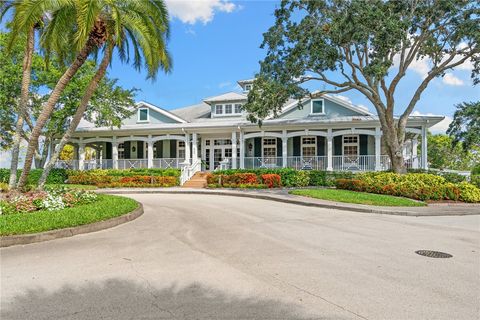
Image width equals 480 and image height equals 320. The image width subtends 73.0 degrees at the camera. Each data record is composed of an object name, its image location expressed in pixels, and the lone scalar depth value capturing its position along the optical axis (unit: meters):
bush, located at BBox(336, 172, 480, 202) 13.80
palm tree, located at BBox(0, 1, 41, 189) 11.50
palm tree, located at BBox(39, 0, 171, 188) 11.20
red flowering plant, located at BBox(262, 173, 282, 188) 19.16
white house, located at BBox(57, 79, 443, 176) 22.05
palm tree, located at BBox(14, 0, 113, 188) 10.06
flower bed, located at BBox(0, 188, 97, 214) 8.72
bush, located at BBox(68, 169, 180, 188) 21.30
